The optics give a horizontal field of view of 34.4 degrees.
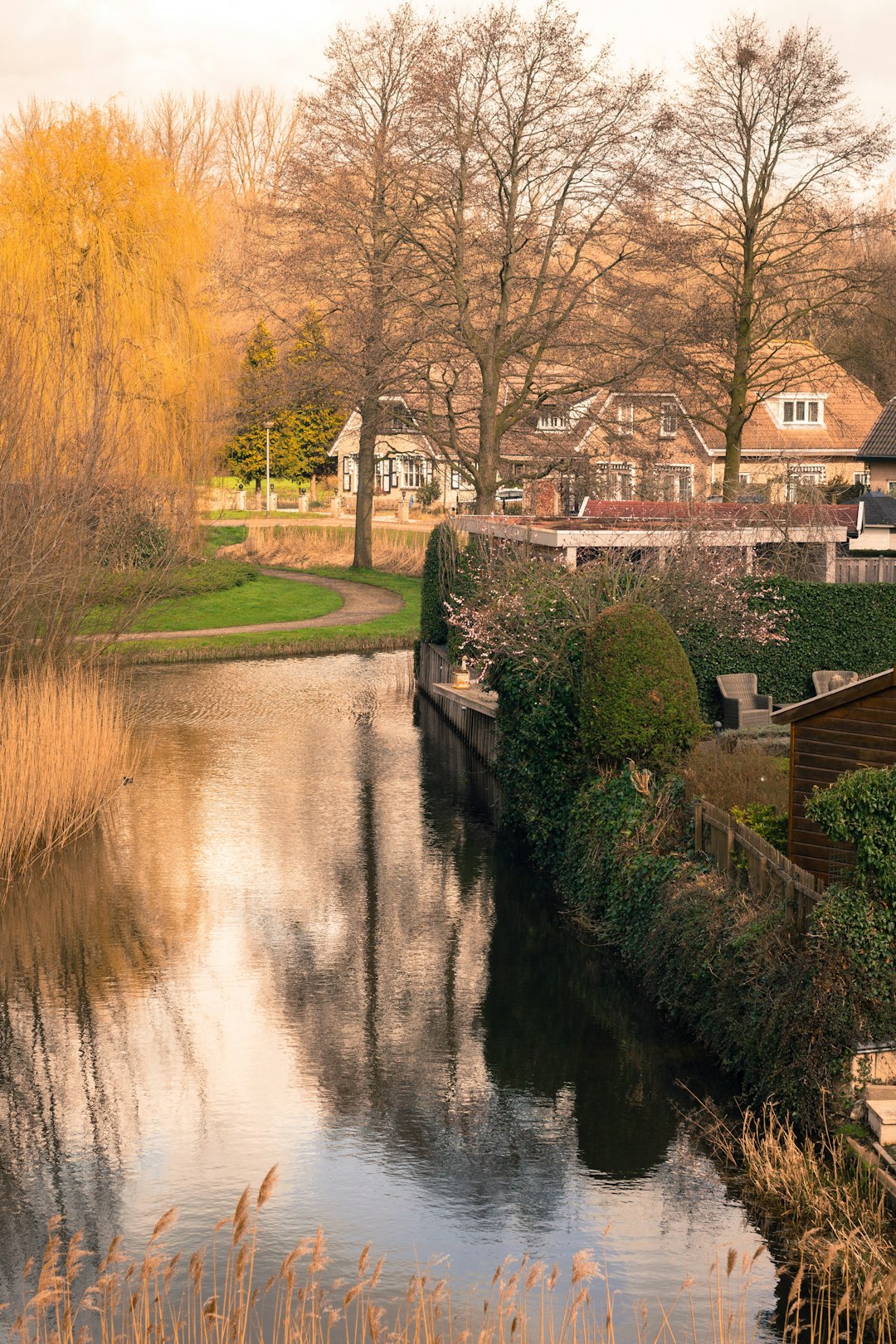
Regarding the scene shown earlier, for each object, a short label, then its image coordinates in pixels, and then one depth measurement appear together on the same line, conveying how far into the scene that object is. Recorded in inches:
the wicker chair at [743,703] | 988.6
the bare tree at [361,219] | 1708.9
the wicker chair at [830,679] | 1027.9
